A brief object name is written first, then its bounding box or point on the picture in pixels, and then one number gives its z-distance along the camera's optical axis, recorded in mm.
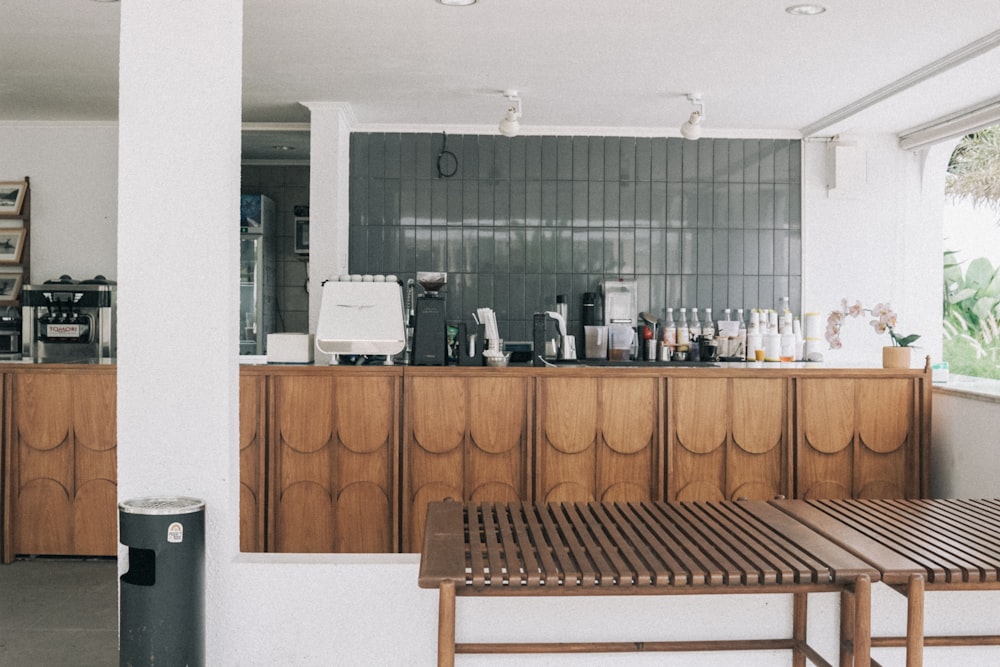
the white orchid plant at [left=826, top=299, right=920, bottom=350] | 4137
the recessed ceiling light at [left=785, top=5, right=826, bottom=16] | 3713
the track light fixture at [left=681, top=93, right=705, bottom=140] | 5152
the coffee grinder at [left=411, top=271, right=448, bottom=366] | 3982
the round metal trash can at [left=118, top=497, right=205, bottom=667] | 2156
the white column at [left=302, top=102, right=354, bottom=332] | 5645
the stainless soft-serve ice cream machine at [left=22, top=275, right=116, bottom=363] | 5727
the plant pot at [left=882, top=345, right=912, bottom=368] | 4016
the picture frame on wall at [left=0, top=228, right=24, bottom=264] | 6242
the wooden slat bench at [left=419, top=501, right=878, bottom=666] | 1781
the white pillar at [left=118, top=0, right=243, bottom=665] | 2355
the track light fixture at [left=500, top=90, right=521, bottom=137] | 5250
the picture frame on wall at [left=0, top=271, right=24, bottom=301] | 6266
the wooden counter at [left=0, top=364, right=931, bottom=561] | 3793
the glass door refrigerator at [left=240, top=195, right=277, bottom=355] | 7305
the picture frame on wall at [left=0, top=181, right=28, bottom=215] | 6227
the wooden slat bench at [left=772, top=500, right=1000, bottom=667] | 1832
